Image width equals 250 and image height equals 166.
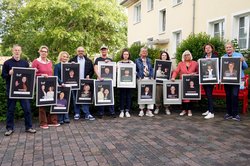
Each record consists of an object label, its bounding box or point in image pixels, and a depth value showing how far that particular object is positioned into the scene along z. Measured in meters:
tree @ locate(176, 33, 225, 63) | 9.55
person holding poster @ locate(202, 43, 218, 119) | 6.10
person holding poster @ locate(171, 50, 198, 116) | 6.35
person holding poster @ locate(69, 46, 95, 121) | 5.90
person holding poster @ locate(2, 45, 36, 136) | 4.70
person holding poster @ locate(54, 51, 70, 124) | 5.57
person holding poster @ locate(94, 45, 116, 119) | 6.02
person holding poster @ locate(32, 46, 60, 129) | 5.08
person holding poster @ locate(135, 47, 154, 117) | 6.32
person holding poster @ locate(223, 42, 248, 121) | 5.84
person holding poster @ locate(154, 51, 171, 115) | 6.57
